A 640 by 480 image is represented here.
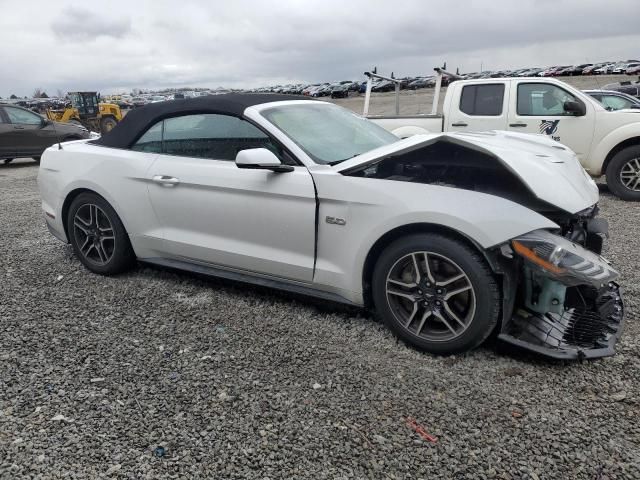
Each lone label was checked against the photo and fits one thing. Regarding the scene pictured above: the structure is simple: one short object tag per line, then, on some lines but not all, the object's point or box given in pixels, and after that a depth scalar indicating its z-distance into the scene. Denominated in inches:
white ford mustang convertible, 106.9
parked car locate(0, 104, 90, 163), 492.7
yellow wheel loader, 864.9
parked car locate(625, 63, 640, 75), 1652.3
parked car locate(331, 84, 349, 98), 1940.0
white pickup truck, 281.9
